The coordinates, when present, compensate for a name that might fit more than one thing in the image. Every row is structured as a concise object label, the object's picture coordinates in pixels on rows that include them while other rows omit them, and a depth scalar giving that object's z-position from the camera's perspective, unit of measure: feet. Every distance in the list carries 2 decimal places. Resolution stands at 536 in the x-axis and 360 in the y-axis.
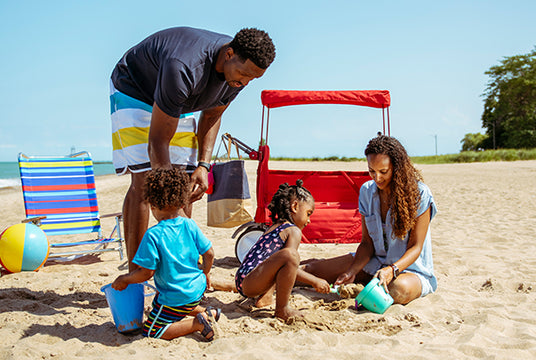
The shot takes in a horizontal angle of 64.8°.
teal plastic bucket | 8.59
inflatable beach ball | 12.24
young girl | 8.48
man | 7.84
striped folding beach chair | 15.98
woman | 9.48
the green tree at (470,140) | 160.87
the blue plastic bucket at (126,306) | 7.53
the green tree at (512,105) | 110.63
